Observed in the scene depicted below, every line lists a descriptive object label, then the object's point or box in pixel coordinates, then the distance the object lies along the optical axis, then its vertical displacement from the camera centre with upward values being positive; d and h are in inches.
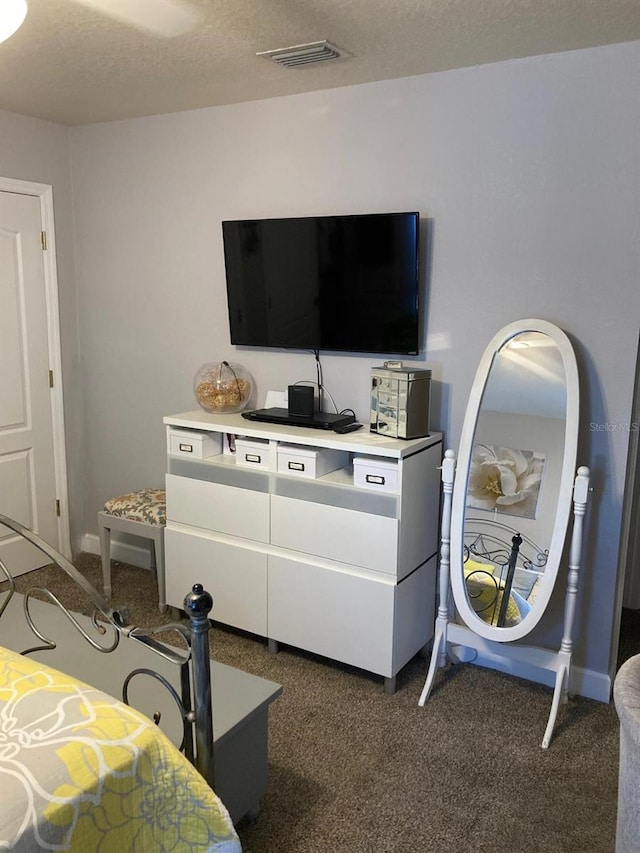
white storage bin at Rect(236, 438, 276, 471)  122.6 -24.8
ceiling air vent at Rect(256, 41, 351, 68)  101.0 +35.6
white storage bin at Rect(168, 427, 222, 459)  130.3 -24.7
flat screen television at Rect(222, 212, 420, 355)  118.3 +4.2
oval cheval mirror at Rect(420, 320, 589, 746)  106.0 -27.8
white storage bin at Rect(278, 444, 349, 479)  118.3 -25.0
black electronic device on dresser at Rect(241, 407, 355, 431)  121.6 -19.1
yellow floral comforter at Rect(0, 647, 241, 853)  52.6 -36.0
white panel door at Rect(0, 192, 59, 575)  150.6 -17.8
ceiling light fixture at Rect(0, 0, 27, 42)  61.2 +24.4
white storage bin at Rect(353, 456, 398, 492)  111.4 -25.4
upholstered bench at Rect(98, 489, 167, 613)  140.7 -42.1
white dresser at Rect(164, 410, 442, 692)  113.0 -37.3
